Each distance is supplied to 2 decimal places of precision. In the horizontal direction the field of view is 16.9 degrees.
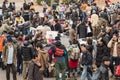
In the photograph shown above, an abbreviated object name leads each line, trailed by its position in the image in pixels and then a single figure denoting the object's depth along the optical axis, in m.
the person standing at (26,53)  13.02
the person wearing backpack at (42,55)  12.79
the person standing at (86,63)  12.77
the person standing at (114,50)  13.92
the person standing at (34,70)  11.45
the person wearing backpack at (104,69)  11.39
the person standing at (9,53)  13.17
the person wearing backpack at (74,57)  13.55
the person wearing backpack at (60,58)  12.80
